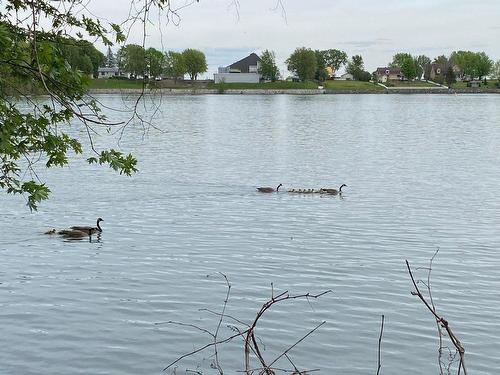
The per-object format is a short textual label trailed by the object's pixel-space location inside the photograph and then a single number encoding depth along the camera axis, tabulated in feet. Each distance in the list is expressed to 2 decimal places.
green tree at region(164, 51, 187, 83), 490.73
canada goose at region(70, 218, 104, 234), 69.55
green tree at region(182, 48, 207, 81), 630.33
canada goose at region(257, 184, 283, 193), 99.71
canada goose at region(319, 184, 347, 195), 97.26
